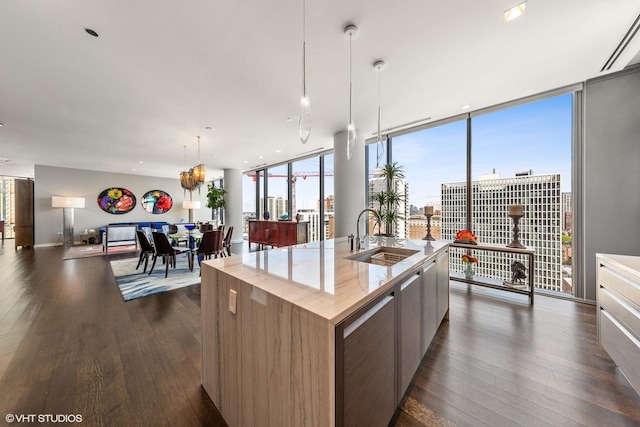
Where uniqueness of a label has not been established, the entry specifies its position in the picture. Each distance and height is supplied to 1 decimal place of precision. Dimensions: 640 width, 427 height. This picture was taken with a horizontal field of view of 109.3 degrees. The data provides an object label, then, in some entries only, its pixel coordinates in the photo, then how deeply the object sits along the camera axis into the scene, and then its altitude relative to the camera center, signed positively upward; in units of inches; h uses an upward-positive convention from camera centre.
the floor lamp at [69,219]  307.9 -8.0
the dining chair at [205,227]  216.2 -13.3
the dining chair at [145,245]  174.7 -25.0
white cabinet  55.6 -27.0
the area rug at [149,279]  137.9 -46.5
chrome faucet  83.3 -11.6
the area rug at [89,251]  243.8 -44.5
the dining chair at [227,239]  203.4 -23.8
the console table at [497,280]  116.1 -37.7
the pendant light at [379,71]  96.7 +63.6
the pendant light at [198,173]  205.3 +36.5
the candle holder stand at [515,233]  122.9 -11.2
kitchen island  33.2 -22.6
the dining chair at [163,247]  164.7 -25.4
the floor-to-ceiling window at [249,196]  357.1 +28.0
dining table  192.2 -21.4
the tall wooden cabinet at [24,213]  293.6 +0.4
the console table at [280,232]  259.0 -23.3
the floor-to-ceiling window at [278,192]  301.1 +29.8
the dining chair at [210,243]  166.6 -22.8
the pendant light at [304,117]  69.6 +30.8
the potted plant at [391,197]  169.7 +12.1
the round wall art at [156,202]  382.3 +20.1
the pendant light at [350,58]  78.0 +63.3
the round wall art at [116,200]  349.1 +20.3
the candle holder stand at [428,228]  140.0 -9.2
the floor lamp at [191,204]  297.3 +11.9
